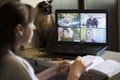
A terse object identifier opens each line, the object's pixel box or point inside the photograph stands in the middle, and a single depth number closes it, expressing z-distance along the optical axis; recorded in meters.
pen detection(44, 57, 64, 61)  1.92
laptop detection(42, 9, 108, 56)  2.03
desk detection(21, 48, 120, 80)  1.94
